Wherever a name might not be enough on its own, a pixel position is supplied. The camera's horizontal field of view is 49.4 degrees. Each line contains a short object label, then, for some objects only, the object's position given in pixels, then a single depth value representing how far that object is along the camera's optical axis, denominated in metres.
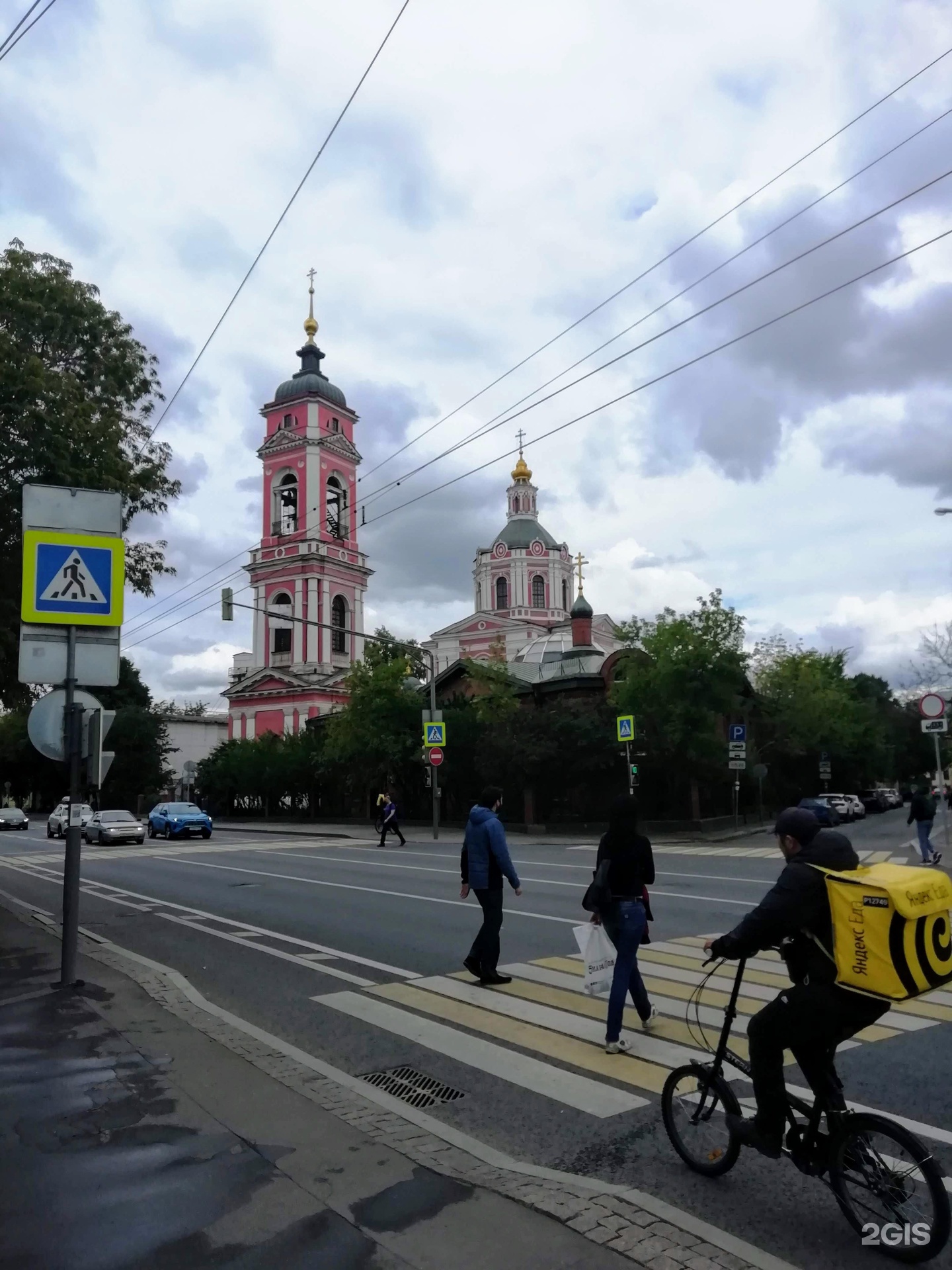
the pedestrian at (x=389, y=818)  31.62
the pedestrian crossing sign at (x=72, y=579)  9.19
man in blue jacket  9.33
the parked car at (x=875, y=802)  59.91
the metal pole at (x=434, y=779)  34.78
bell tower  67.38
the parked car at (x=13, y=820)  54.41
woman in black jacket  6.92
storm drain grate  6.27
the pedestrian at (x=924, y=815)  20.19
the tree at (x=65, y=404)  13.68
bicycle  3.86
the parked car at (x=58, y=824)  41.38
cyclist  4.11
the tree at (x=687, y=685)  35.00
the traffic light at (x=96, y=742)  9.34
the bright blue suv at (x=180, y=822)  39.66
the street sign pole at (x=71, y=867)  9.16
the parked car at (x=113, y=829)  36.81
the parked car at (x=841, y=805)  44.47
